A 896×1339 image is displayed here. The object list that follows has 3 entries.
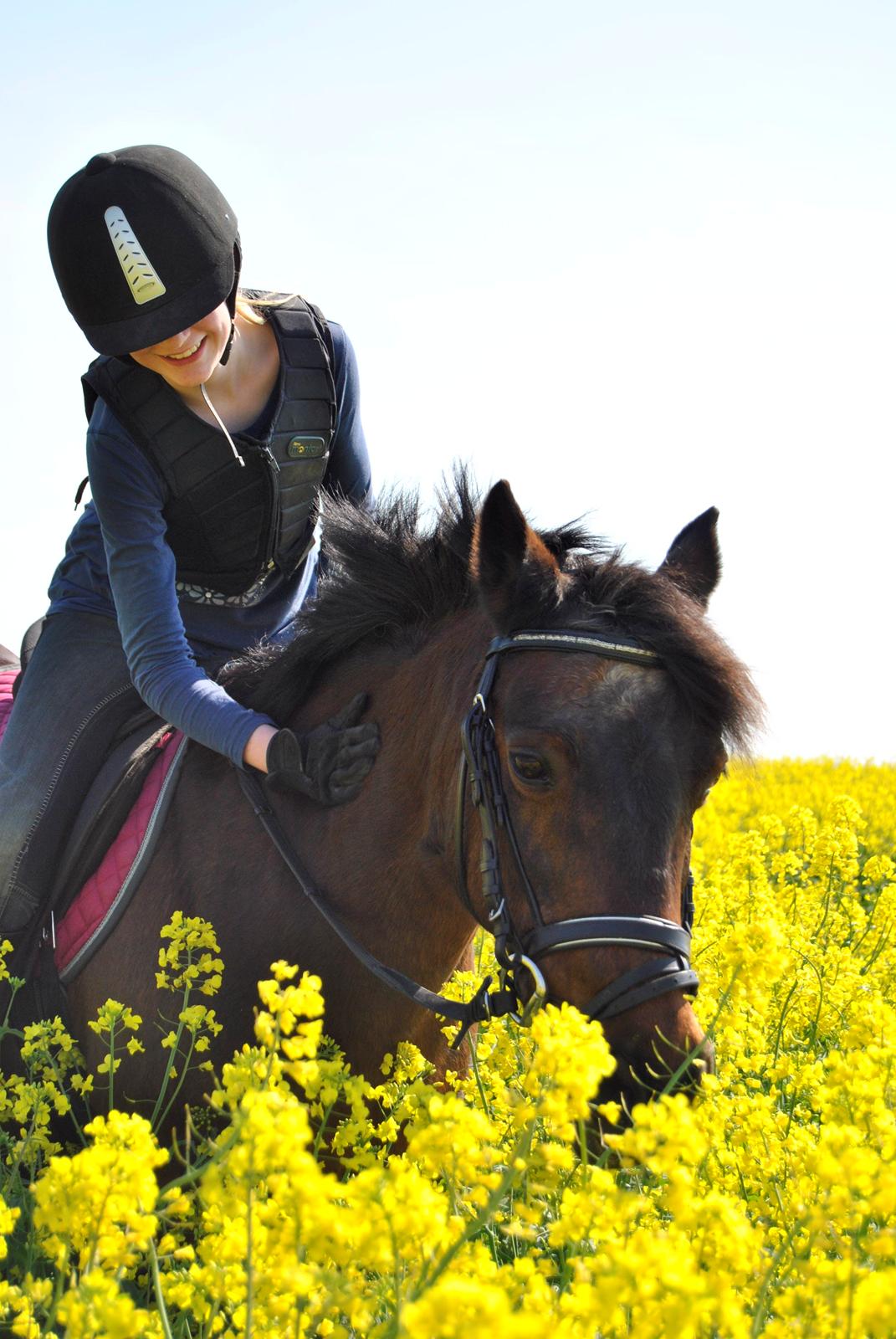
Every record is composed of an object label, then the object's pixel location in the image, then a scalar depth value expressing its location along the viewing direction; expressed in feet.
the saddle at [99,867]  25.94
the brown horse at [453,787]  18.38
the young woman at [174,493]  24.80
